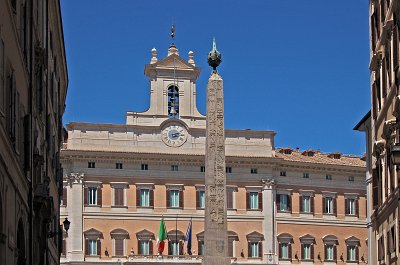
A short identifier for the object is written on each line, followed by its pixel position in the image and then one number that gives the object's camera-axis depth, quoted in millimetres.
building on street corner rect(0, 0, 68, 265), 18922
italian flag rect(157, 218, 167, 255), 75938
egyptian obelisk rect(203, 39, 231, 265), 43906
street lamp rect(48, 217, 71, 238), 33094
